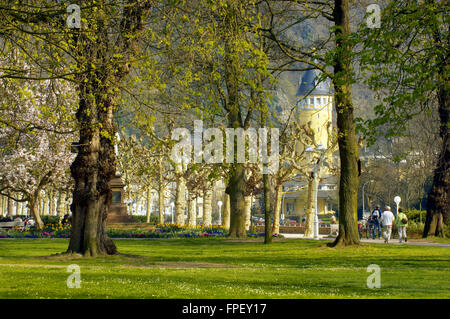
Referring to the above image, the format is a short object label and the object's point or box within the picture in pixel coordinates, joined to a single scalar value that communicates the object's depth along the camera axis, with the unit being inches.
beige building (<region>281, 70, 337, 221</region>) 4973.4
